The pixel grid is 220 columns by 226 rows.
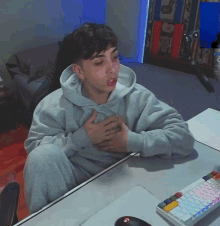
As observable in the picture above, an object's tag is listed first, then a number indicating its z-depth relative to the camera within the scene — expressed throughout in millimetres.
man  835
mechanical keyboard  562
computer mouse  539
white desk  578
